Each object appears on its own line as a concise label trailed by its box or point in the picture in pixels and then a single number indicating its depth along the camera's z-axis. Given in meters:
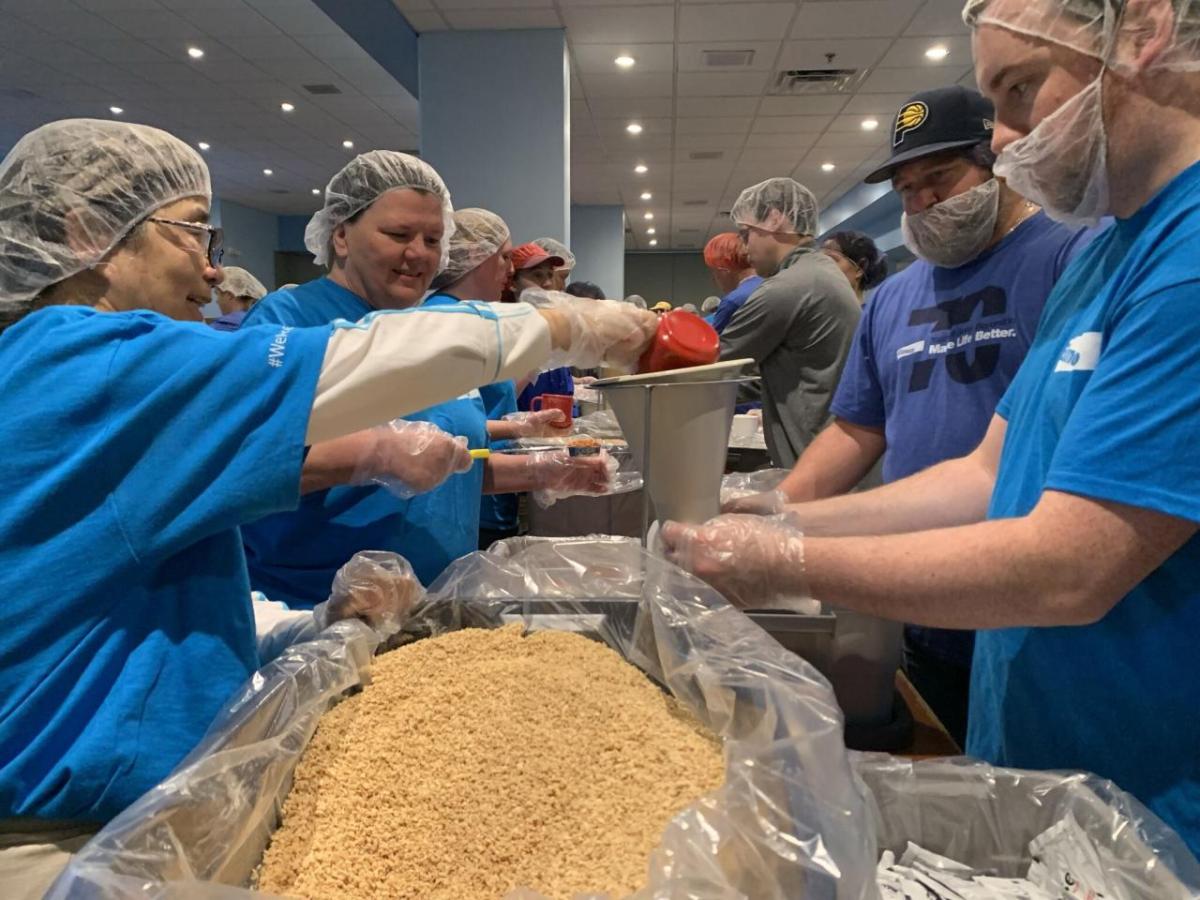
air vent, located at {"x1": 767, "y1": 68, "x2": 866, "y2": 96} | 5.42
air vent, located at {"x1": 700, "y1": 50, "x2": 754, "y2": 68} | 5.04
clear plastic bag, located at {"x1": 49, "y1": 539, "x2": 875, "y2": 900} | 0.52
